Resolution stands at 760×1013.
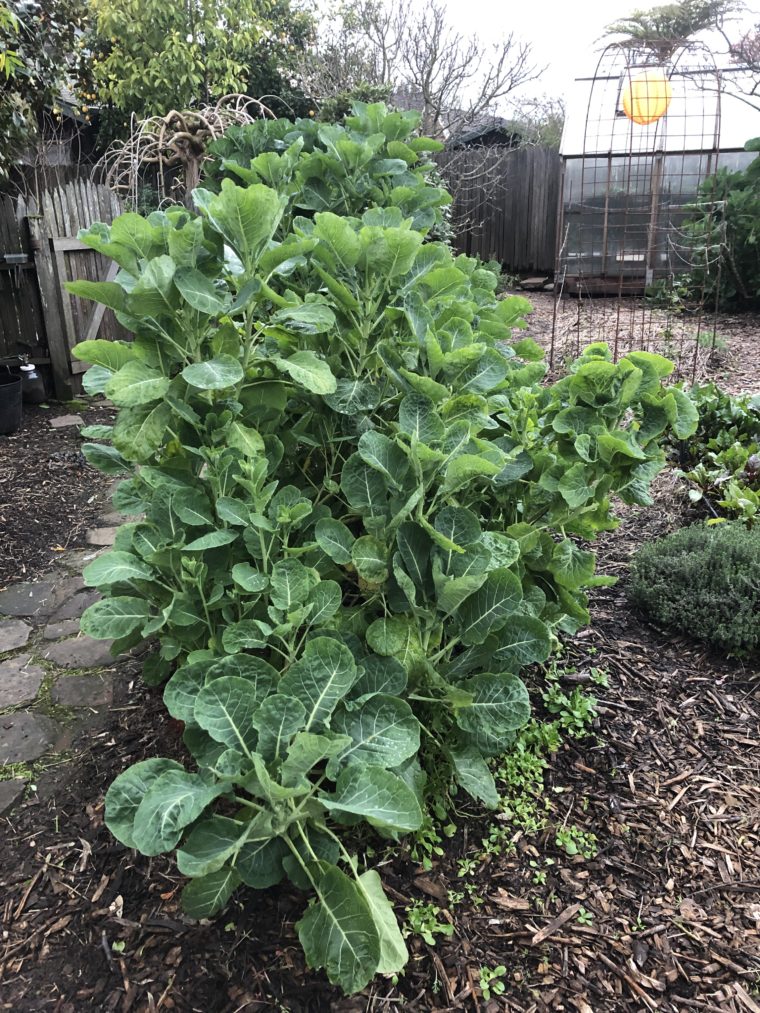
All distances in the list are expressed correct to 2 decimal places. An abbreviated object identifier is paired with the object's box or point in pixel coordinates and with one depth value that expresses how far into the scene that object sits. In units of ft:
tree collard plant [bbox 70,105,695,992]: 4.49
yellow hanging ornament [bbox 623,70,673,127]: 25.16
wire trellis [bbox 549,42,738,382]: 32.24
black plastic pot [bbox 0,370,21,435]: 20.49
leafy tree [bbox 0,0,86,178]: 20.27
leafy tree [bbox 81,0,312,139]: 34.76
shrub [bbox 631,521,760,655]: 9.49
